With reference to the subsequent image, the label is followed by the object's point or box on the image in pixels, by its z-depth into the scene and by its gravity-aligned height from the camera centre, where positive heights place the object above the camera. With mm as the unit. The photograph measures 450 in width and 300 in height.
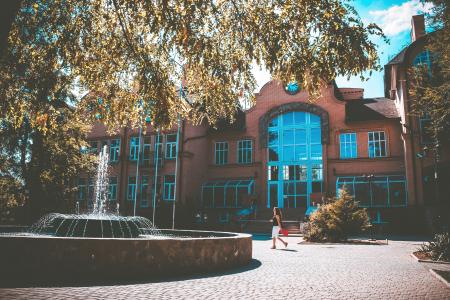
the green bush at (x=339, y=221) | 18531 -462
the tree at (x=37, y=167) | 24672 +2631
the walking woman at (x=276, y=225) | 14982 -570
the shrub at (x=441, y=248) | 10969 -1026
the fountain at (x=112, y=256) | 6895 -972
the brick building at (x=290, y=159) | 27391 +4349
